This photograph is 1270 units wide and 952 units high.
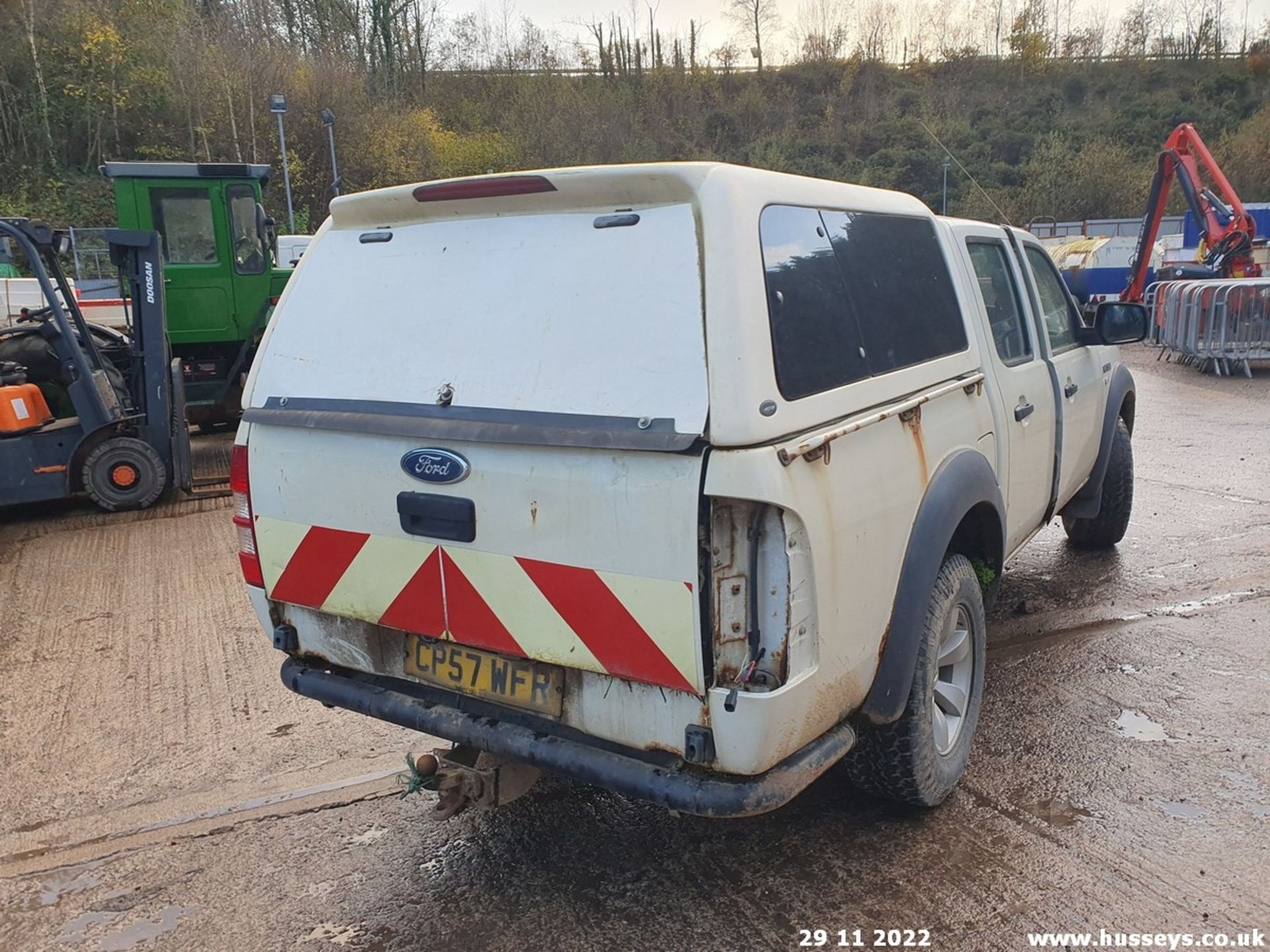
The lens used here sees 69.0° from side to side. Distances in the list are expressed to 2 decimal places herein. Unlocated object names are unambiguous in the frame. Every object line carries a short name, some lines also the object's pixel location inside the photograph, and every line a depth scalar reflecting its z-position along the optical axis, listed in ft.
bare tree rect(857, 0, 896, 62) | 172.65
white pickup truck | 7.27
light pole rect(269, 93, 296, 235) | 58.59
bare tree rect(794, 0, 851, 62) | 171.32
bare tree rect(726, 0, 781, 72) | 173.99
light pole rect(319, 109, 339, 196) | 67.31
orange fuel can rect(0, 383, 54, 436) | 22.80
